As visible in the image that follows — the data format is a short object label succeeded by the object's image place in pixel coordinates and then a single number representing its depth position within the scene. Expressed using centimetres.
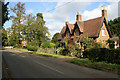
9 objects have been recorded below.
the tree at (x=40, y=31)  4612
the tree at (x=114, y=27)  4589
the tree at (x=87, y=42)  2191
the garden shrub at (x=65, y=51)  2536
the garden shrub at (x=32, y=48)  3784
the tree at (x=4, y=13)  1388
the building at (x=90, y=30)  2696
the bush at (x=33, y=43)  4314
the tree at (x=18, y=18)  5734
